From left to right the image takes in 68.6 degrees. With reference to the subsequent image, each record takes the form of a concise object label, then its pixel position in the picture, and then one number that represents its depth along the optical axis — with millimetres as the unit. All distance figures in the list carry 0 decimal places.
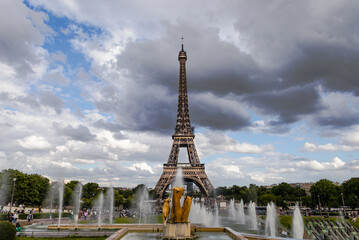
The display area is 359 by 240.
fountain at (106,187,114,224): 67038
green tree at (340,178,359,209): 61031
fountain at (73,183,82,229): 67519
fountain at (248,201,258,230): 29625
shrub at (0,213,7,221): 29598
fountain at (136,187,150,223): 47284
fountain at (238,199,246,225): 38081
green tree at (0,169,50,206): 51594
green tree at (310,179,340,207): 68688
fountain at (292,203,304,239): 22884
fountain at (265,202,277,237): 23875
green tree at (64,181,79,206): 66412
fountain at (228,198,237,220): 47575
